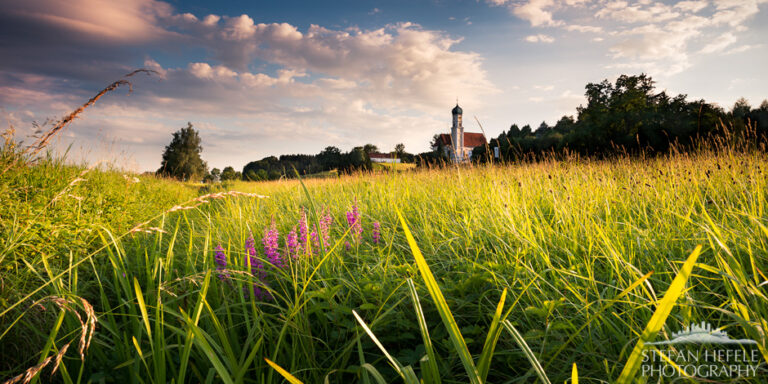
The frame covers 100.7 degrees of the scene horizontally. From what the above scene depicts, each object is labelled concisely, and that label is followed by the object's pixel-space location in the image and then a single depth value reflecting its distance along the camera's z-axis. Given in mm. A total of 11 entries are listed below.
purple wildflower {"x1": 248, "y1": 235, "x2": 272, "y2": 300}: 1976
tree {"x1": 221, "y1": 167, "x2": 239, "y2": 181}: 27314
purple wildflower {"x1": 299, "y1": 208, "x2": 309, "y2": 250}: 2177
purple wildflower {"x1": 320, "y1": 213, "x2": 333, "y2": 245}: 2448
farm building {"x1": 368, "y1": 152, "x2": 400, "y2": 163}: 67250
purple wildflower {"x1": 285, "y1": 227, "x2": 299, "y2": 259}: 2011
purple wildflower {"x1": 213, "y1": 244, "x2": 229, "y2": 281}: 2061
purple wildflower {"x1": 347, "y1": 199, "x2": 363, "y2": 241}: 2715
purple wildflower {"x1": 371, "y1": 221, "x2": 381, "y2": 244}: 2920
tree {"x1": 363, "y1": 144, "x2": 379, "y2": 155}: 66000
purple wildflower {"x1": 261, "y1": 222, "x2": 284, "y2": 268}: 2127
